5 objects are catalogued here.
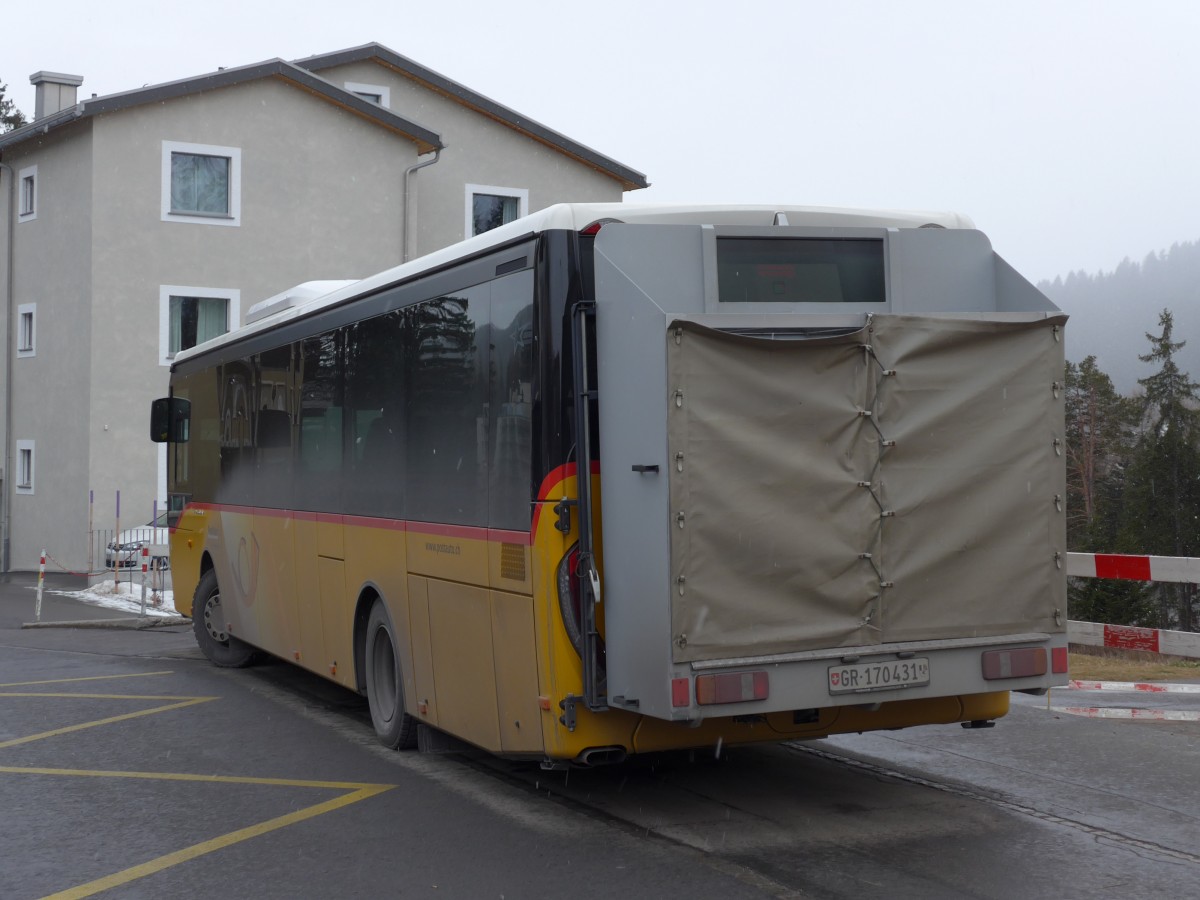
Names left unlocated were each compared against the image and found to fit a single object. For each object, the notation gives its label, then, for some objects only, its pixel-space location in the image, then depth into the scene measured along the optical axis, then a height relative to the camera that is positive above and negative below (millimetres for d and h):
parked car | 30219 -646
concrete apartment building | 31484 +6356
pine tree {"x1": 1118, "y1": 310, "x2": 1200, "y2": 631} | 73000 -4
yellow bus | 6359 +113
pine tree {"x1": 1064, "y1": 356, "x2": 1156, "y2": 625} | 71312 +2415
